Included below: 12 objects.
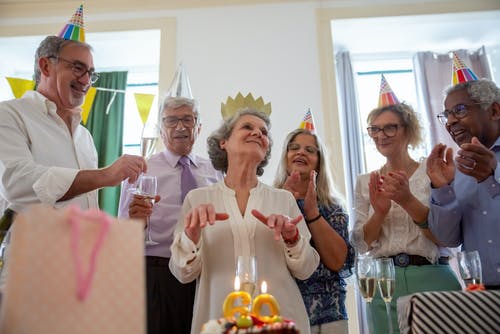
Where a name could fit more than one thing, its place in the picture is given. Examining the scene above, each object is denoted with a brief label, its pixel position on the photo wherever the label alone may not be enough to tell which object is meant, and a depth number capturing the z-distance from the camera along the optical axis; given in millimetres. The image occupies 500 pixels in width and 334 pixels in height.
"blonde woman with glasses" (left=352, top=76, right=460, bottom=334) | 1799
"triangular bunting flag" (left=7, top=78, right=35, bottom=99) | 3201
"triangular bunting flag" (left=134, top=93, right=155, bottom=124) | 2613
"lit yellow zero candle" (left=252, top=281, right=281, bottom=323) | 910
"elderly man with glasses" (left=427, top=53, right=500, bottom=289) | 1631
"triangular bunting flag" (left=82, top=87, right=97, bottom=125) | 3445
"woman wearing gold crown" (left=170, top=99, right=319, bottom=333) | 1464
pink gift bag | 543
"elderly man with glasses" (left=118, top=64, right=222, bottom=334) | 1887
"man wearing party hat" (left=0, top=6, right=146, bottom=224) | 1688
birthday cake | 790
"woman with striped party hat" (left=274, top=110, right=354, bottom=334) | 1841
